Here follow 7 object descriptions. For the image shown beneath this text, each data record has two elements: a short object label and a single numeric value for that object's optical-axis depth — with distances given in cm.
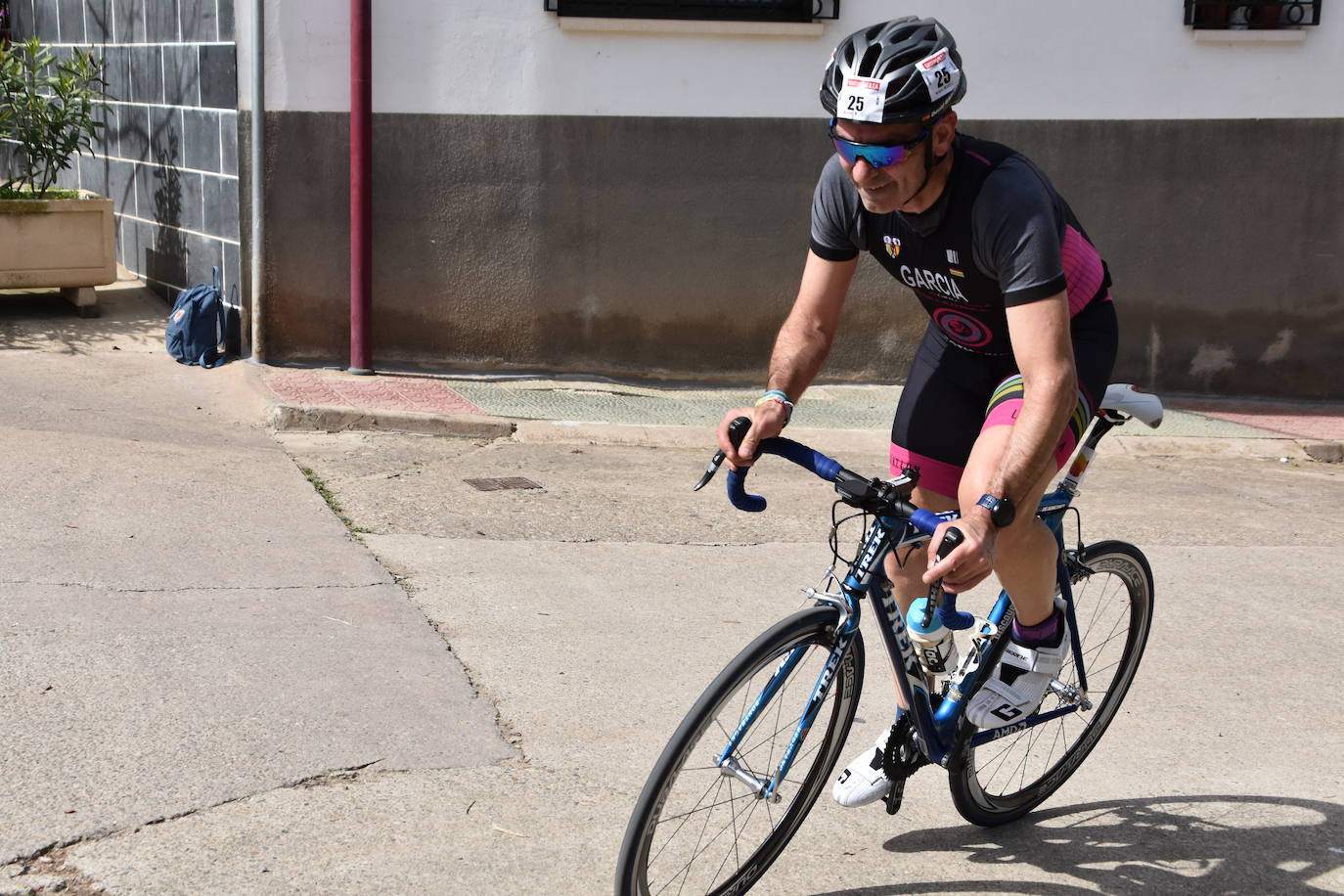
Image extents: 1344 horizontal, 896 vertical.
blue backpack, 867
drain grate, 677
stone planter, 908
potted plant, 911
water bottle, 342
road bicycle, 293
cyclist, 298
